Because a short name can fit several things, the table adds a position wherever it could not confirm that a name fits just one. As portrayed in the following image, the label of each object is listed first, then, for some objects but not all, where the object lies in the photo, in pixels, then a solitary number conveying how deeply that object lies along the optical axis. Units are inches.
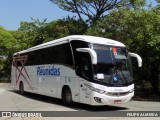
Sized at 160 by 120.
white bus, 596.4
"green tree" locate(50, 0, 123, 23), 1667.1
